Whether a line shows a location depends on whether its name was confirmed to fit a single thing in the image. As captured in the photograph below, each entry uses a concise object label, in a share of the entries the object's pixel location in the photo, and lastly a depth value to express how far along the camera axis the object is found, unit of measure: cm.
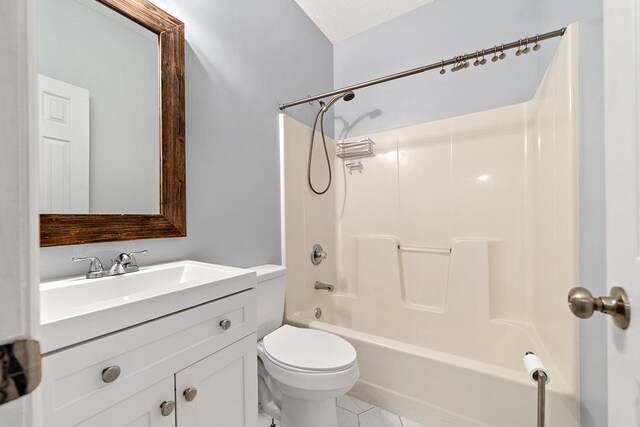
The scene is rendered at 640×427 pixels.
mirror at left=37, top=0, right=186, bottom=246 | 83
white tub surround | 110
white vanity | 52
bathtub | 107
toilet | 105
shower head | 170
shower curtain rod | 112
